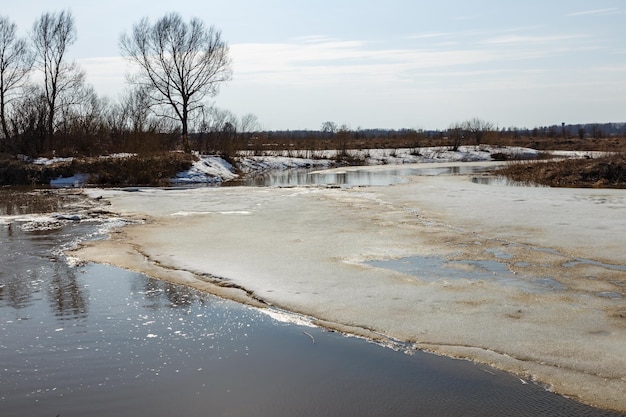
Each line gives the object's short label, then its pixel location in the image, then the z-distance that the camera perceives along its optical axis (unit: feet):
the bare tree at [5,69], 109.40
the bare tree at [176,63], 127.54
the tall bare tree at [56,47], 114.62
